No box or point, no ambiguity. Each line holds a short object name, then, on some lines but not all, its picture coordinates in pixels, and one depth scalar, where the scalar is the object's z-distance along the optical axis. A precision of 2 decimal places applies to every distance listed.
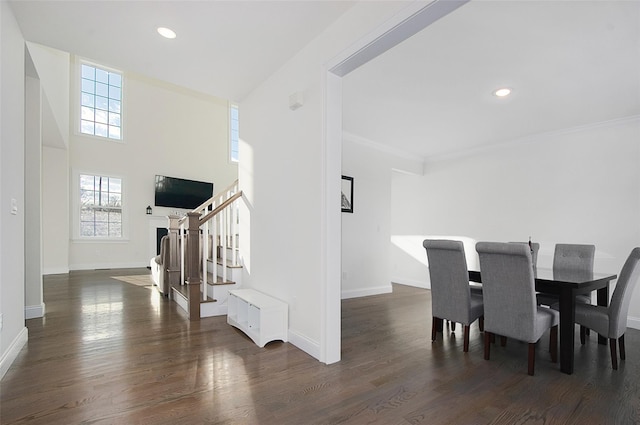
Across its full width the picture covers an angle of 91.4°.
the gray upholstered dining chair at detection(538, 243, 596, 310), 3.26
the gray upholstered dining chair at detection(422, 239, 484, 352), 2.80
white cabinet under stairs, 2.75
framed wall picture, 5.09
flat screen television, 8.41
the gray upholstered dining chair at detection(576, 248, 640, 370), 2.40
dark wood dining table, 2.36
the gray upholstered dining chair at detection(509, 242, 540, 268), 3.56
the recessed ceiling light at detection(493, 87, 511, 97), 3.33
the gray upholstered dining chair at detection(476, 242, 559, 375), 2.34
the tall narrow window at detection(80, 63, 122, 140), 7.73
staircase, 3.53
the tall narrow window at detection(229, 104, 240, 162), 9.93
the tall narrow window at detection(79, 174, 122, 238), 7.57
